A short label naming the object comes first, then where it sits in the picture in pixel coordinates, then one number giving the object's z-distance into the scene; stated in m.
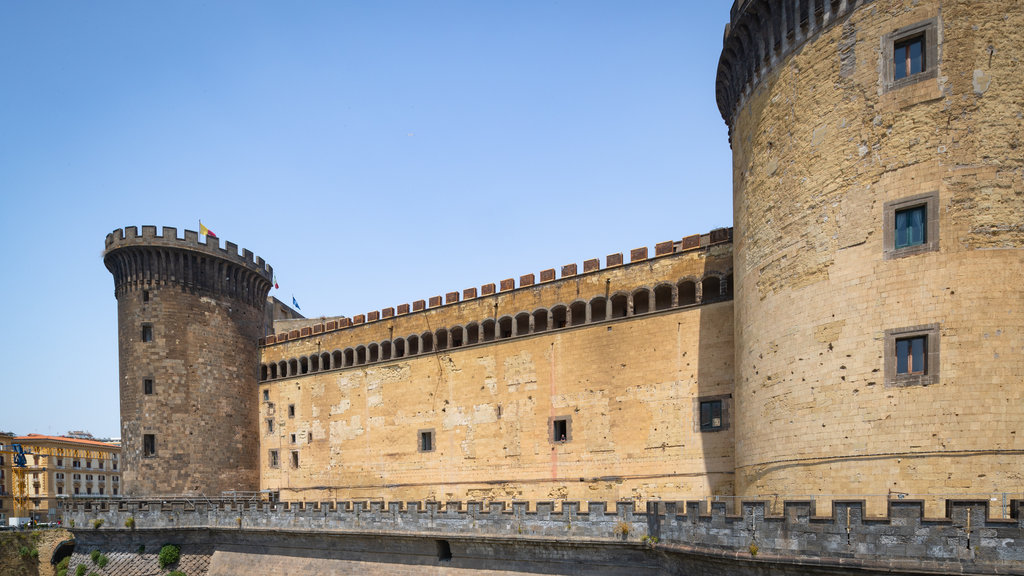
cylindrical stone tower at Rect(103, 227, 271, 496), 31.42
